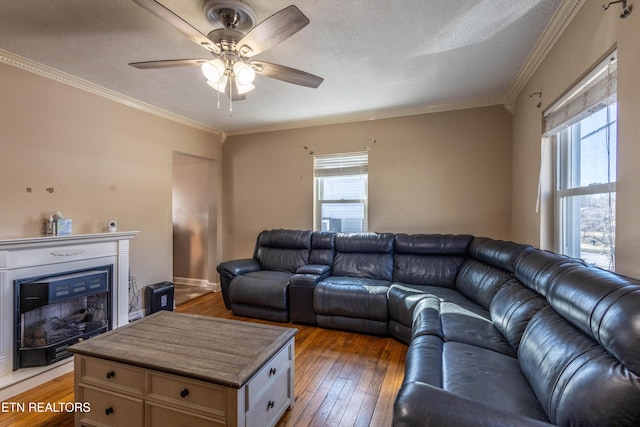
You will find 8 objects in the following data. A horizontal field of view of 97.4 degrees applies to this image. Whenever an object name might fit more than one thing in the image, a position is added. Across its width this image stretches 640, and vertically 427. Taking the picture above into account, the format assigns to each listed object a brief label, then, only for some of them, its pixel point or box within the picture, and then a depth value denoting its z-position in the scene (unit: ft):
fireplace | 6.83
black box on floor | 11.14
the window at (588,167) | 5.19
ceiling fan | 4.93
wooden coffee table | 4.49
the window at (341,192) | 13.11
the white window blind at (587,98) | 4.99
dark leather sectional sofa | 2.99
